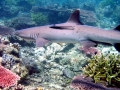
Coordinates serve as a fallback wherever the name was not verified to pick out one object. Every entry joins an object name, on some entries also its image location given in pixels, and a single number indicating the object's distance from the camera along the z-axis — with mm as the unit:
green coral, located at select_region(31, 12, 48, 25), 15250
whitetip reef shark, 4772
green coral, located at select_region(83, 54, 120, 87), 4201
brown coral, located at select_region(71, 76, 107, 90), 4051
